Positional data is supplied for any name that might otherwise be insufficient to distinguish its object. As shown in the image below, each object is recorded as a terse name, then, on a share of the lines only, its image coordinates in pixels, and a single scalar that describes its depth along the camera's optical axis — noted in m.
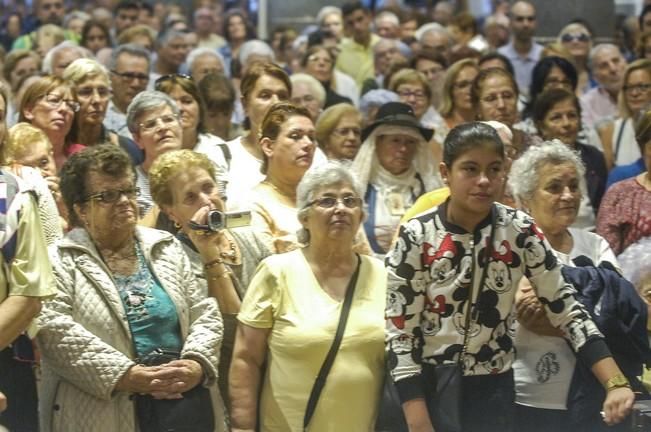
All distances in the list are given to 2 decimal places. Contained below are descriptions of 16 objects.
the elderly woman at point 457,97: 18.23
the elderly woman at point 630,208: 14.05
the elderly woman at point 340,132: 16.31
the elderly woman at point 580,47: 24.00
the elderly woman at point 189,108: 15.56
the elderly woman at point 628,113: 18.41
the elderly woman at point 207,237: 11.82
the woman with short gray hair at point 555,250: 11.82
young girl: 10.80
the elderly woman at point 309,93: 18.84
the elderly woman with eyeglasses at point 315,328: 11.13
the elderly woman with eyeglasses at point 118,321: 10.81
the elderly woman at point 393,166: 14.84
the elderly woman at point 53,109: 14.50
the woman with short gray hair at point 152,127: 14.16
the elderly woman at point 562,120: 16.27
